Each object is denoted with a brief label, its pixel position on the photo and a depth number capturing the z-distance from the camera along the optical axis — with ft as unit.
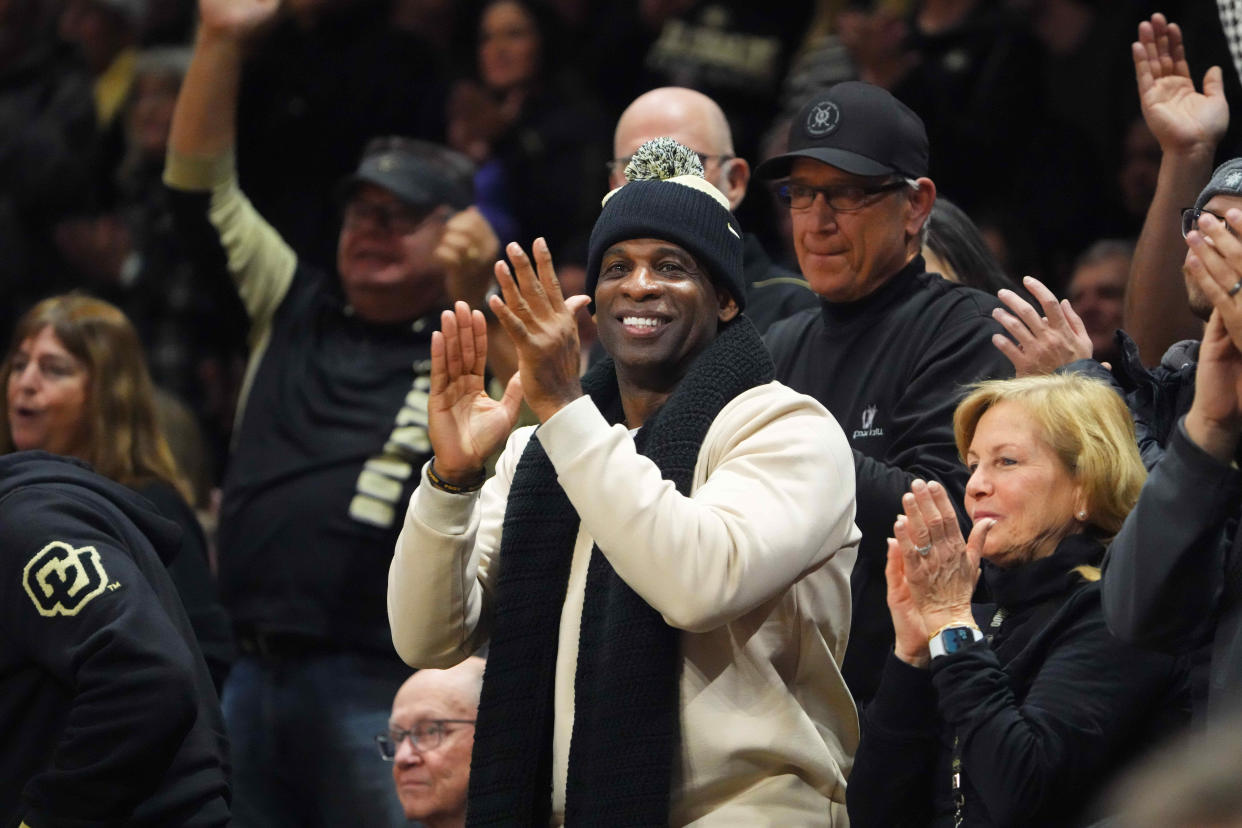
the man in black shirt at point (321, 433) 29.99
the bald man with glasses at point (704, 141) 29.09
